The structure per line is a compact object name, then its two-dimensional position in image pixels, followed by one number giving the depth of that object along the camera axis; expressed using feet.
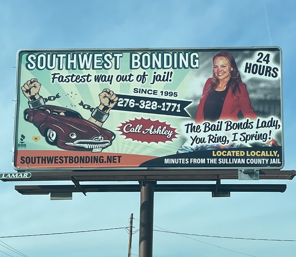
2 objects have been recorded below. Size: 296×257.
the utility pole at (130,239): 112.63
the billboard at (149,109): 53.11
